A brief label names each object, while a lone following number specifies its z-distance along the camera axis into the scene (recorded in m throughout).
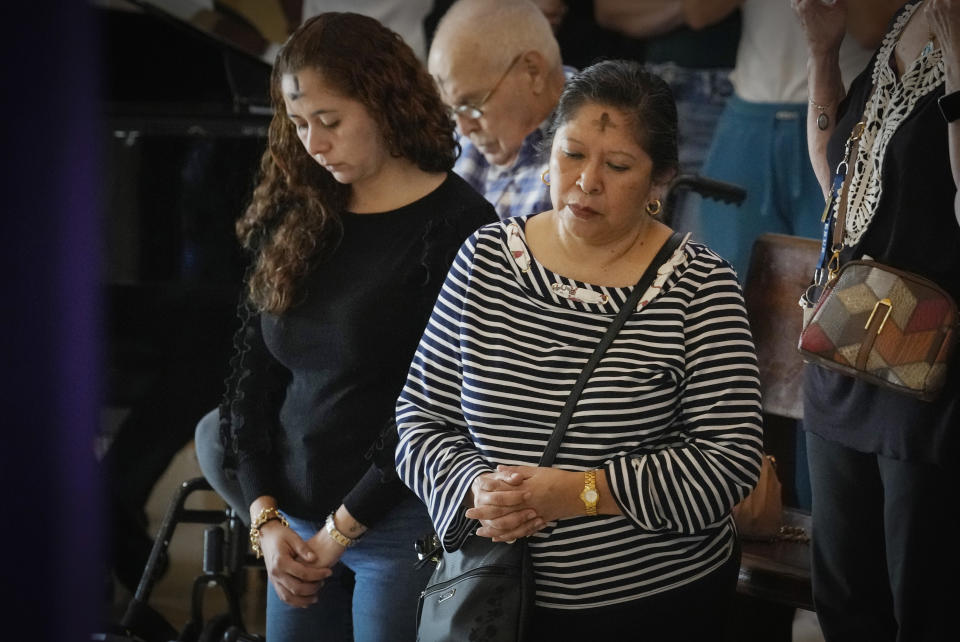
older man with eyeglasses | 8.12
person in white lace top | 7.21
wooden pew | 7.99
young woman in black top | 7.43
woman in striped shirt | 7.14
